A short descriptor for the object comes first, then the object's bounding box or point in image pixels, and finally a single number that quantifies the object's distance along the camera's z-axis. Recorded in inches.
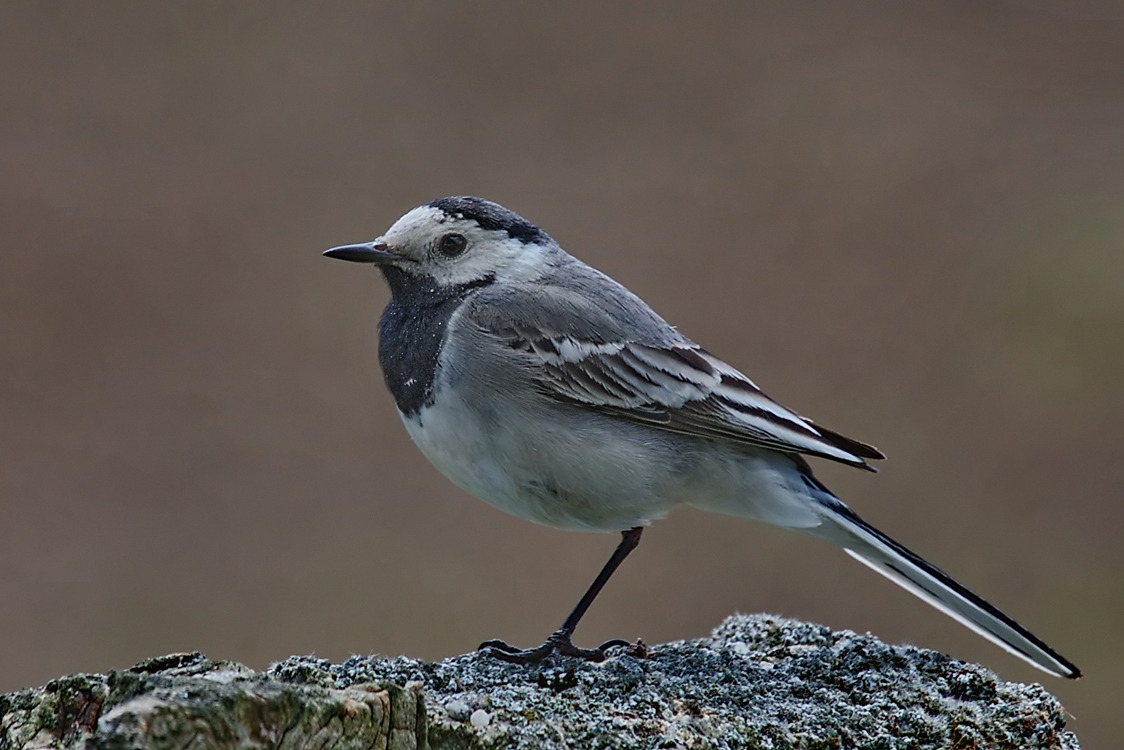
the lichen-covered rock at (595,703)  195.8
